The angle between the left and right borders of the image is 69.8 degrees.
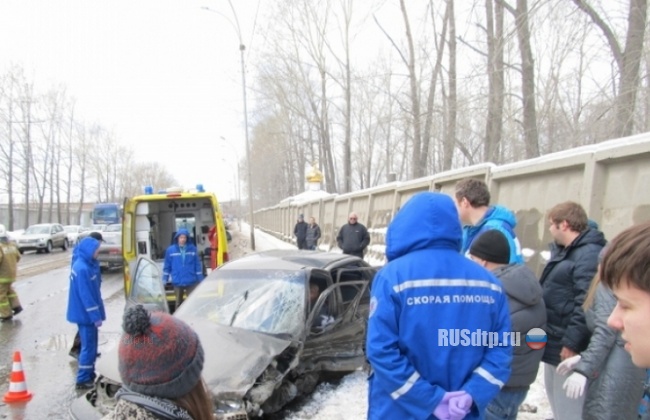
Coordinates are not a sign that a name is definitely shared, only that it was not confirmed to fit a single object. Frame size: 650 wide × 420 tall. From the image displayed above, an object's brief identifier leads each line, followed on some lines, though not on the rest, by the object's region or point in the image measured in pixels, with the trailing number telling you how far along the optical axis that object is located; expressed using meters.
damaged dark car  3.80
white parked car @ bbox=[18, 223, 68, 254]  26.91
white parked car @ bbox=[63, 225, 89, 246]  34.09
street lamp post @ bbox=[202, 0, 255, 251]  21.64
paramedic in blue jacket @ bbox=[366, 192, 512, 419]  2.15
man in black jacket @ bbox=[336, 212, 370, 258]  11.21
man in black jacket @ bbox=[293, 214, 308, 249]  16.08
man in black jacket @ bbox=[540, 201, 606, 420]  3.01
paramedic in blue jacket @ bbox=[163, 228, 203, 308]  7.98
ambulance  8.98
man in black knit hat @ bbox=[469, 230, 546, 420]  2.79
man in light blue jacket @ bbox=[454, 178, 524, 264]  3.37
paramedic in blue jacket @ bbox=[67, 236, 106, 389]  5.63
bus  36.44
